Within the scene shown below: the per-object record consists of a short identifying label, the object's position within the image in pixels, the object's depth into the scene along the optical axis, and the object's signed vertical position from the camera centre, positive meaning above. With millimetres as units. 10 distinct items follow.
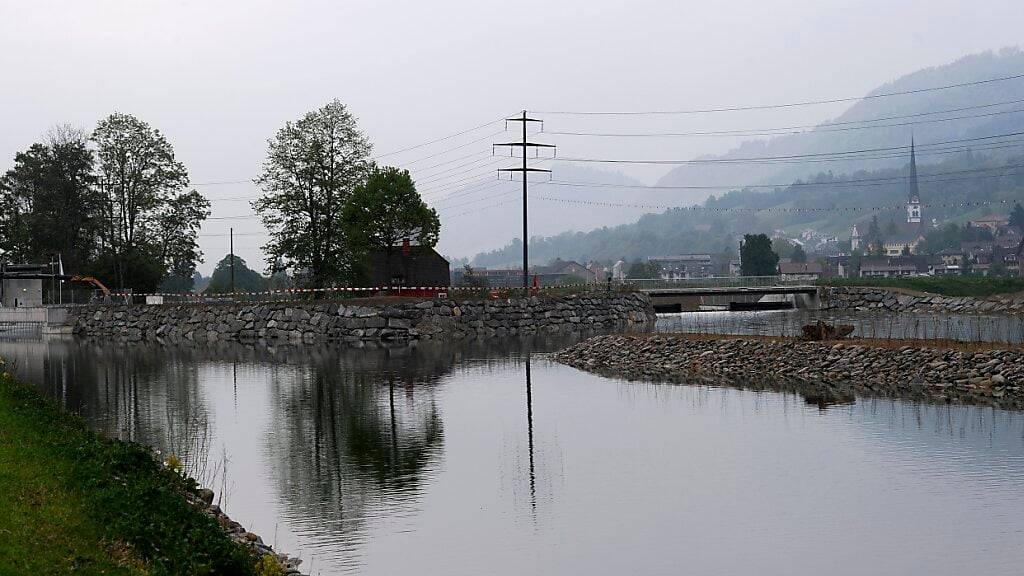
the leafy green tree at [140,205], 100062 +9223
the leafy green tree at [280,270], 93562 +2492
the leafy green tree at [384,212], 87625 +7023
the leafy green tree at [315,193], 92500 +9292
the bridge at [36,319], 99562 -1466
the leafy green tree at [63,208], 103938 +9525
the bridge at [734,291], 120938 -545
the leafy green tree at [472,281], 99325 +1226
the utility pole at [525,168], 90438 +10622
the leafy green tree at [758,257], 186625 +5074
